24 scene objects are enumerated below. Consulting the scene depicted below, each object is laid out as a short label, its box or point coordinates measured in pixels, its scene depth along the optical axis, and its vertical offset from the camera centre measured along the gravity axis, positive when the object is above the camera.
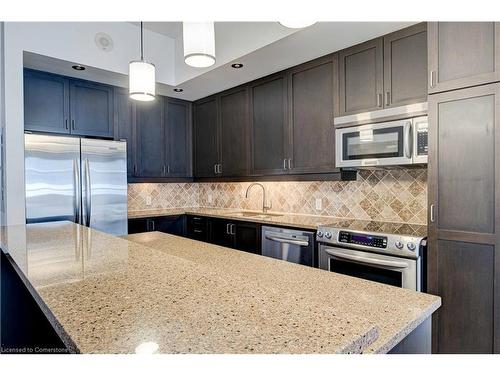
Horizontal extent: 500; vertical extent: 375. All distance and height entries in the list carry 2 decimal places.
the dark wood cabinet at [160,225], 3.63 -0.48
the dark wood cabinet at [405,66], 2.28 +0.89
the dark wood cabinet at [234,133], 3.69 +0.64
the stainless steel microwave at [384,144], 2.22 +0.31
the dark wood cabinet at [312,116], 2.85 +0.65
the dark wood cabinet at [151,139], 3.91 +0.60
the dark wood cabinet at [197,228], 3.80 -0.54
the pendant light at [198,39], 1.34 +0.64
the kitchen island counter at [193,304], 0.51 -0.25
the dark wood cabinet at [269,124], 3.27 +0.66
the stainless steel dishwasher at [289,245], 2.70 -0.55
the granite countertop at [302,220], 2.39 -0.35
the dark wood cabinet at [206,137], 4.11 +0.65
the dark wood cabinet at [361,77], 2.52 +0.90
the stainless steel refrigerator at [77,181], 2.87 +0.05
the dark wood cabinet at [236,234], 3.17 -0.55
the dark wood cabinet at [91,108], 3.38 +0.87
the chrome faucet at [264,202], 3.88 -0.22
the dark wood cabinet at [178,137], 4.22 +0.67
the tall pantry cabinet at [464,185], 1.76 -0.01
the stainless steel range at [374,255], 2.07 -0.52
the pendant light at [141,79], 1.72 +0.60
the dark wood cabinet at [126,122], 3.72 +0.77
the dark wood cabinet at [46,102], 3.09 +0.87
